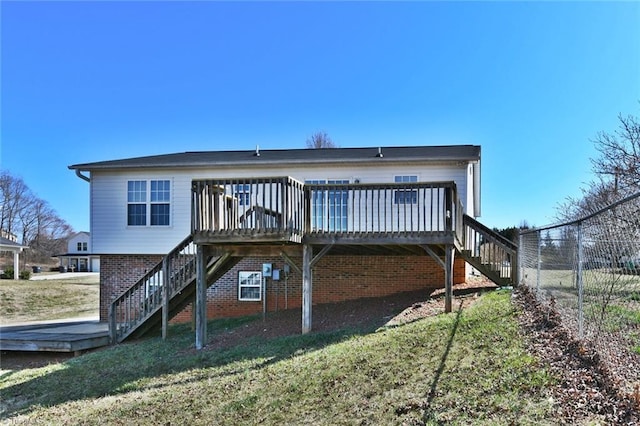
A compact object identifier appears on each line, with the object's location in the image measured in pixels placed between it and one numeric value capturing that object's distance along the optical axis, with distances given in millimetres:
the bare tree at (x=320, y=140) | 38062
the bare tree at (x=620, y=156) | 12436
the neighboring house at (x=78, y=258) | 57969
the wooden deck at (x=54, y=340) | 11117
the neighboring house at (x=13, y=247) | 29220
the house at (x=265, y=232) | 9367
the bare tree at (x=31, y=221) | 53281
